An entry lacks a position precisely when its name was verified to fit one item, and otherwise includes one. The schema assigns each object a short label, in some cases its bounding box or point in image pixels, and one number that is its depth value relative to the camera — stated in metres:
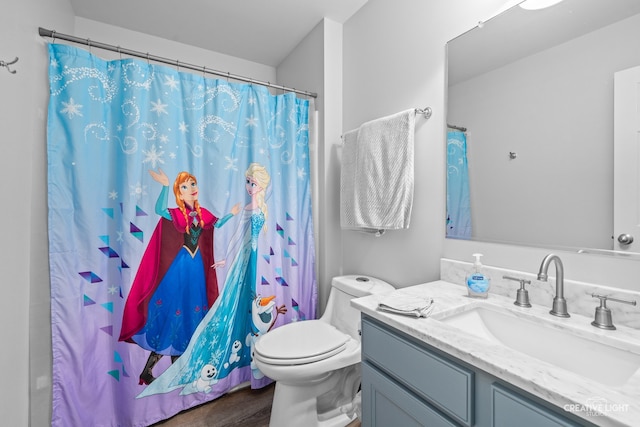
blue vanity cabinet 0.62
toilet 1.31
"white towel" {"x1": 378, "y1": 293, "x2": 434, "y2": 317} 0.92
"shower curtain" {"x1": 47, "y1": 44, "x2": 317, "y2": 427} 1.38
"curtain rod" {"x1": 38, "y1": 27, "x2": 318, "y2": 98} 1.32
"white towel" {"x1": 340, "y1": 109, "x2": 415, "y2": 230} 1.45
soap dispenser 1.09
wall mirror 0.90
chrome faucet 0.88
